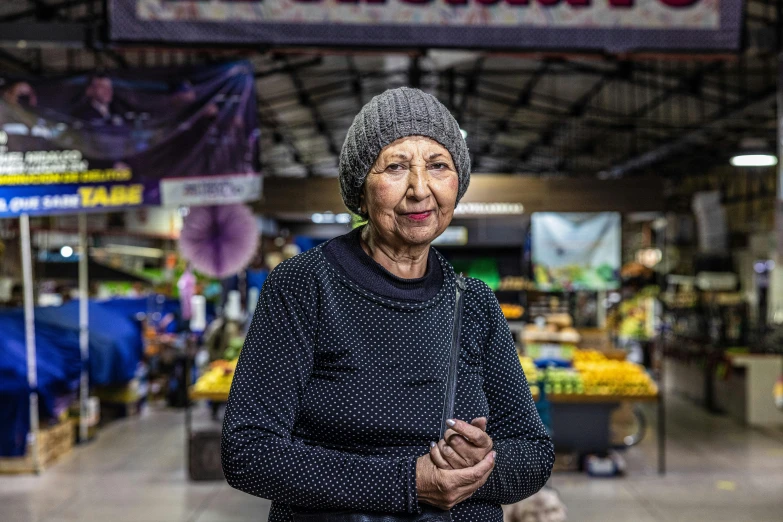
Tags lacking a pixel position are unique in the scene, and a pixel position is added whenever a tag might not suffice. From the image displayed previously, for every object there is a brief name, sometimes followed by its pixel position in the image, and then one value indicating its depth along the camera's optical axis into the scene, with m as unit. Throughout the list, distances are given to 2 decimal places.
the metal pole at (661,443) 7.74
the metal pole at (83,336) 9.00
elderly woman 1.35
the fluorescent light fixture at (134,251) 15.34
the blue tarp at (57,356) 7.59
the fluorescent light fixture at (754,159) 10.40
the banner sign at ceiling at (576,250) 9.57
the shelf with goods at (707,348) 11.48
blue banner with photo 5.79
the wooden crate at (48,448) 7.73
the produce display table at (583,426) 7.83
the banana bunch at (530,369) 7.25
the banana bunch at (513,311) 11.25
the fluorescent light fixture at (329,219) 14.55
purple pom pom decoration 6.91
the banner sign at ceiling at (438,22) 5.21
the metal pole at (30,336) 7.29
